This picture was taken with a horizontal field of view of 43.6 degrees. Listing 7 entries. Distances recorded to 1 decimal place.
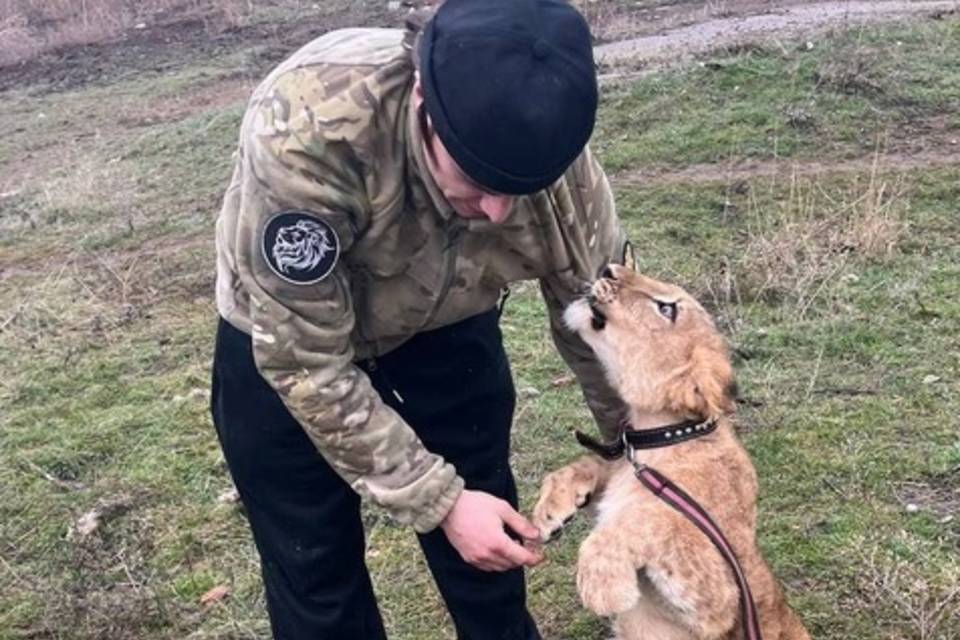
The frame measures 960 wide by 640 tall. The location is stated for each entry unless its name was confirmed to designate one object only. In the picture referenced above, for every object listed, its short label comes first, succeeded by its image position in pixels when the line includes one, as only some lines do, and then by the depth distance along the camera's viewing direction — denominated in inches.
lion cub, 108.0
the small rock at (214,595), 159.8
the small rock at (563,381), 211.3
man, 82.5
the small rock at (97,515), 176.4
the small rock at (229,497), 182.1
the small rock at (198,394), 224.1
